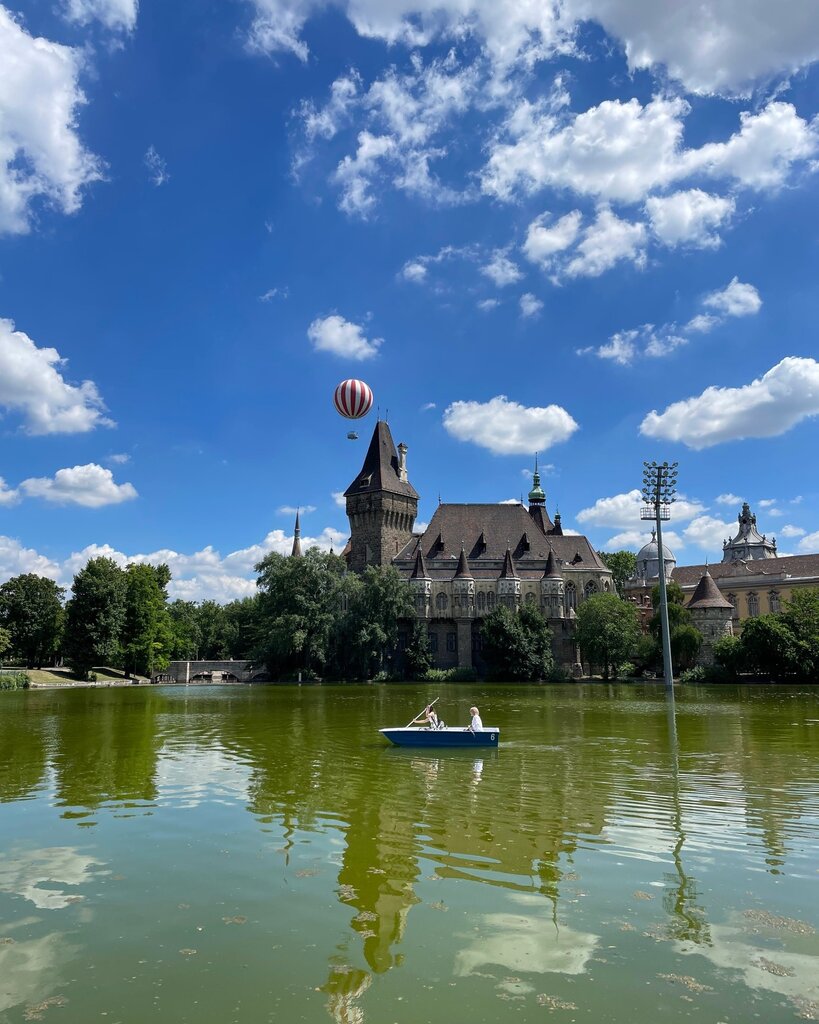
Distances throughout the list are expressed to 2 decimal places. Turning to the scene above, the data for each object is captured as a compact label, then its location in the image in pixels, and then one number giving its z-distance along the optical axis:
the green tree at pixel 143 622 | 86.12
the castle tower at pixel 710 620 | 80.62
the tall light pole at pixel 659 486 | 58.41
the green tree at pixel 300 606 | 76.31
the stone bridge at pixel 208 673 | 94.12
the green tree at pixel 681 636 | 72.62
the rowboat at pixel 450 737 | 21.72
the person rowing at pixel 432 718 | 22.78
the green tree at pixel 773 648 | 62.62
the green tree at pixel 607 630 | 76.71
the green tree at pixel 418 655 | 85.00
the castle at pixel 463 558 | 92.38
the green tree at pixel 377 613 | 78.50
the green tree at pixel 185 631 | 106.54
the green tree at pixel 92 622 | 79.56
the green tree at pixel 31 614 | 91.19
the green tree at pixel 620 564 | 125.25
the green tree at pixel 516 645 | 81.69
